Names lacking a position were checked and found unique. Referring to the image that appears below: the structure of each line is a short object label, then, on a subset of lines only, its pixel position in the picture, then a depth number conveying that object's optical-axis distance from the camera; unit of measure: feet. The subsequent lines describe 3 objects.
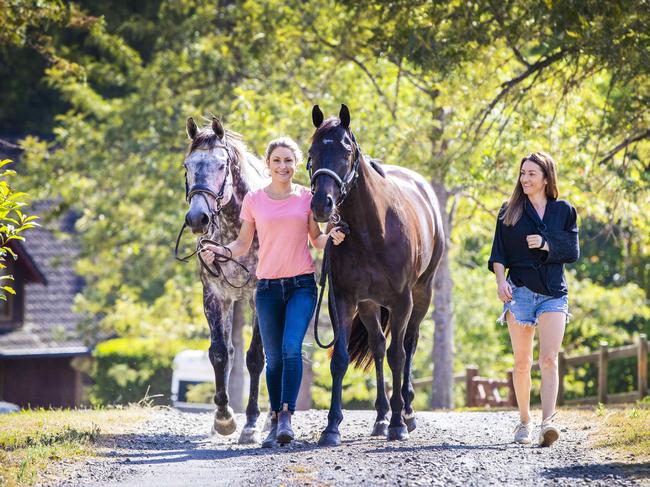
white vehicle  154.51
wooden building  174.29
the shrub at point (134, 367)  146.51
